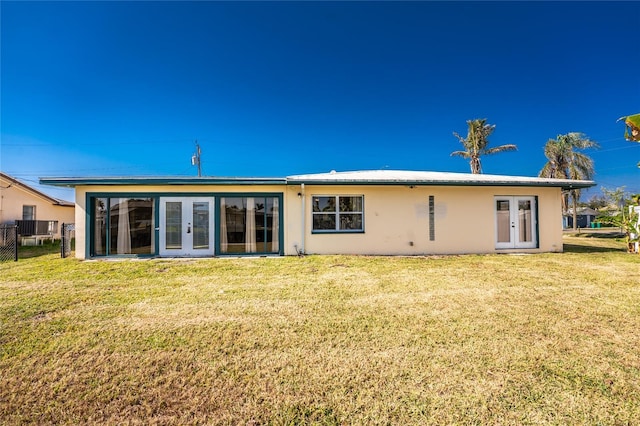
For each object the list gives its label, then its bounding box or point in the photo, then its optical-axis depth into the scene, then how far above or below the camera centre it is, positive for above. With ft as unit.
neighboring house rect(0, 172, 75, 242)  46.29 +3.01
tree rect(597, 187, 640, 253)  35.17 -0.31
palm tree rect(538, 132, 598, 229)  76.69 +17.34
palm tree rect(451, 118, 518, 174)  84.12 +24.31
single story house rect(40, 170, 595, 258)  31.76 +0.72
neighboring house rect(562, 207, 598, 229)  137.69 +1.07
